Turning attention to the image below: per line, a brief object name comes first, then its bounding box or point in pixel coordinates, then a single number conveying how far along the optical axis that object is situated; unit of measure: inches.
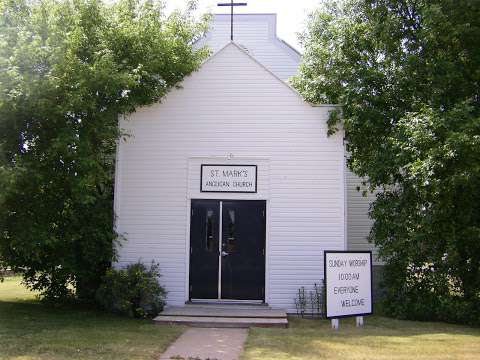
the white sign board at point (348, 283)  436.1
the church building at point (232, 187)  514.9
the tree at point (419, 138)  462.6
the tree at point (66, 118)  430.0
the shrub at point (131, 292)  486.9
